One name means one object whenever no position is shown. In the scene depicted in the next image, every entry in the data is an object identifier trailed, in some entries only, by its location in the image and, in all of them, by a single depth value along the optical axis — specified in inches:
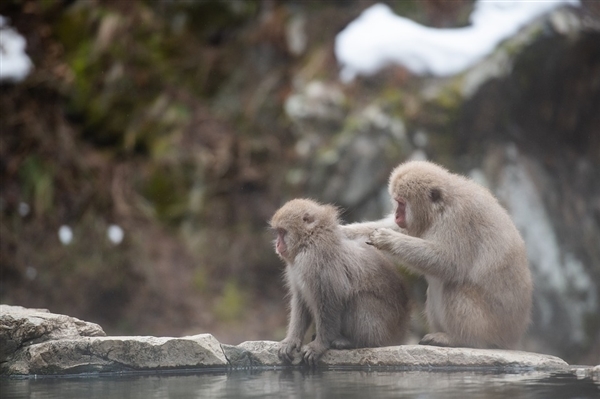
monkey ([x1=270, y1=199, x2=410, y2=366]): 405.1
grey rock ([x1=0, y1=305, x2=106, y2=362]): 387.9
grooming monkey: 415.2
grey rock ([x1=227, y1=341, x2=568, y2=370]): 390.9
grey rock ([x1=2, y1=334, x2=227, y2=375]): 379.9
